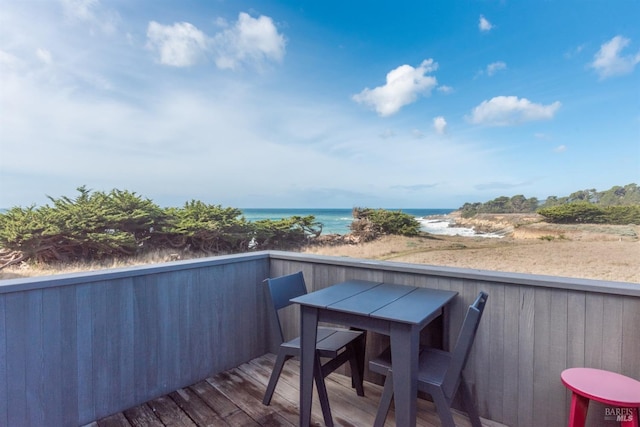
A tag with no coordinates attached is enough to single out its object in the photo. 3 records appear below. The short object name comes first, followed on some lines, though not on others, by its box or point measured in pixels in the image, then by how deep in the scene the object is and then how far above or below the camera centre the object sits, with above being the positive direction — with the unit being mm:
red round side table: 1152 -715
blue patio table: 1396 -547
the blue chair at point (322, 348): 1782 -862
